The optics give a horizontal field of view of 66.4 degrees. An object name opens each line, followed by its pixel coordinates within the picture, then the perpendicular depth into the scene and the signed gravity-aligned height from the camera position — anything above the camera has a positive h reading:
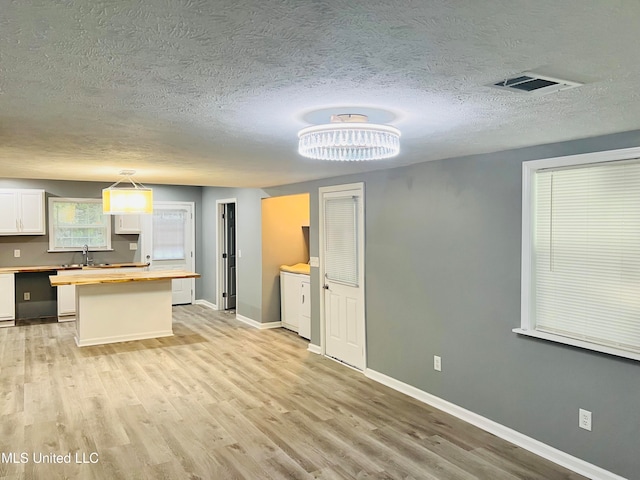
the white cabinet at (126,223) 8.55 +0.15
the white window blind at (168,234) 9.13 -0.05
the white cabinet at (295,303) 6.65 -1.03
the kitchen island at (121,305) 6.27 -0.98
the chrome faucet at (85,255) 8.29 -0.39
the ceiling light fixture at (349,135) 2.38 +0.48
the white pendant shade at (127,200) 5.19 +0.34
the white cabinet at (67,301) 7.74 -1.10
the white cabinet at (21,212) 7.55 +0.33
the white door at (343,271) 5.18 -0.46
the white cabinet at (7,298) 7.36 -0.98
